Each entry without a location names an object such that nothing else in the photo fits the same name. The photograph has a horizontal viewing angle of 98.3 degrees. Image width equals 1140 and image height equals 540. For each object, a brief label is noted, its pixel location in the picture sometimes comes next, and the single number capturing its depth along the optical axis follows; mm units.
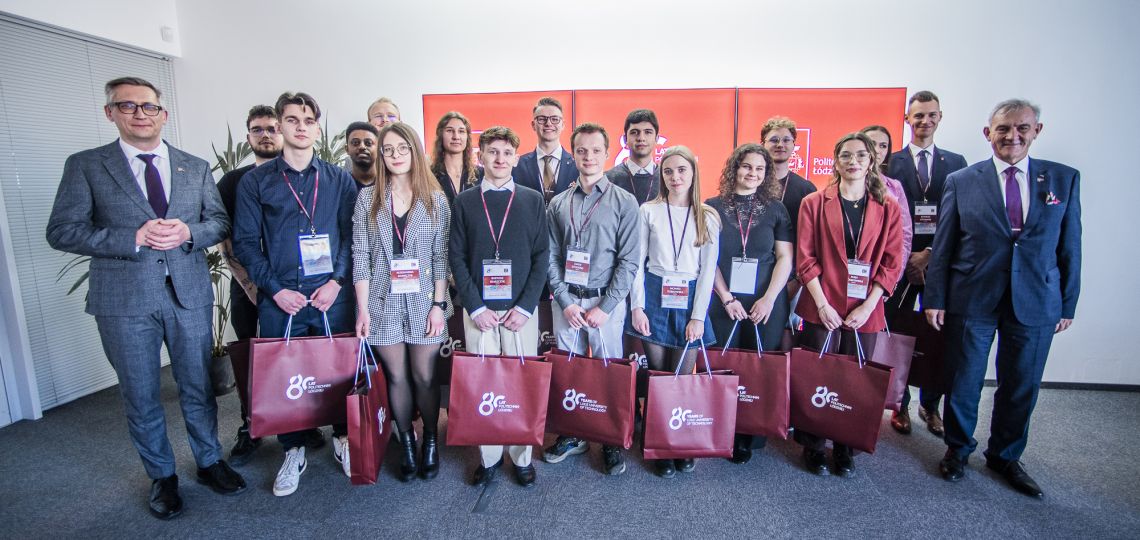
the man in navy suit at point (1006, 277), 2252
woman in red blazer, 2420
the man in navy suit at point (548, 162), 3045
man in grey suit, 2057
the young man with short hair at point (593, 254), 2324
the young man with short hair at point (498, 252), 2252
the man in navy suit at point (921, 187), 2947
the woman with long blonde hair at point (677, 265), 2389
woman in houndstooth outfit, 2246
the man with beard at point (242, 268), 2660
